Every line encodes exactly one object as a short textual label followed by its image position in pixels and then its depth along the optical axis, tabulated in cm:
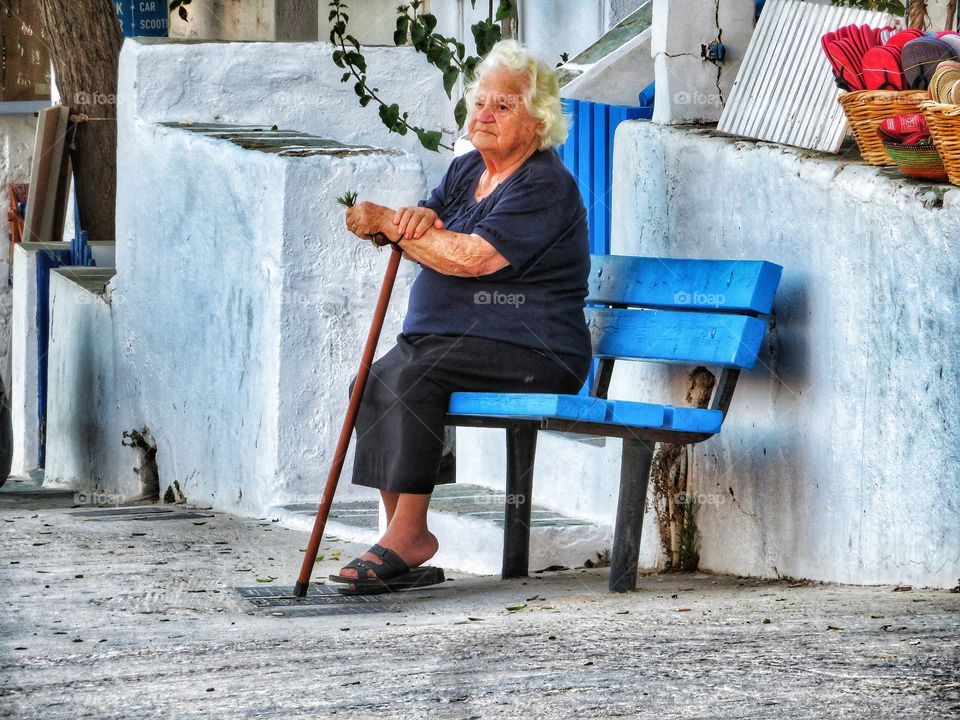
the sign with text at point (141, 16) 2766
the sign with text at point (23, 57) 3173
